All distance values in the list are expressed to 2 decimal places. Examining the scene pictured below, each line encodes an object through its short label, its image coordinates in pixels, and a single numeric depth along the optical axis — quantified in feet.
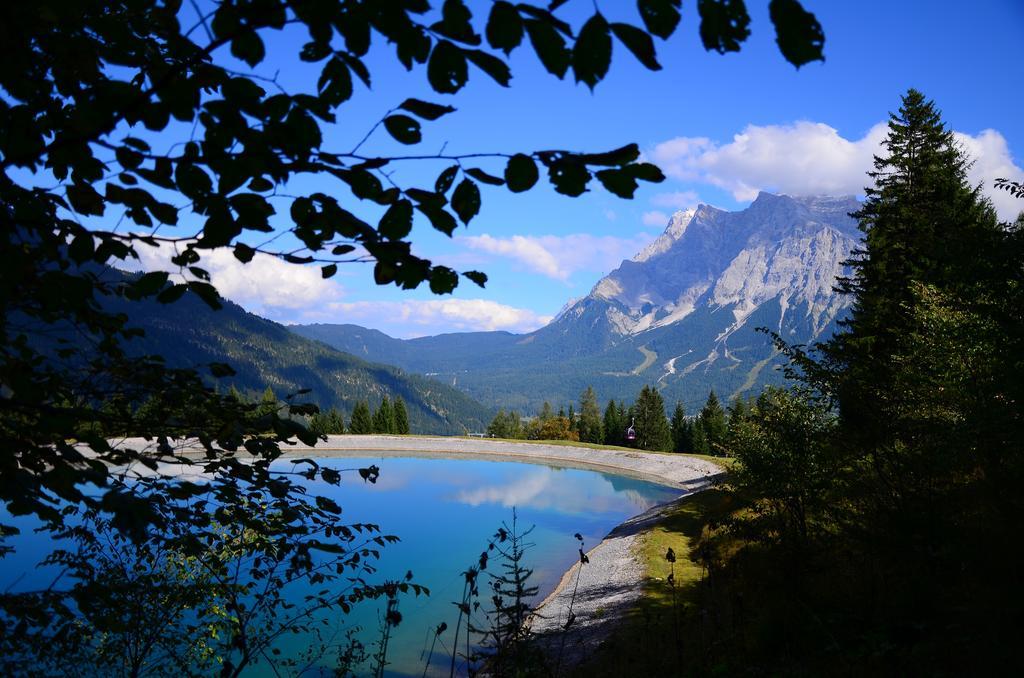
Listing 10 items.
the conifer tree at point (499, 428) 324.60
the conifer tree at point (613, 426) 269.23
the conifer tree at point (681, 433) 257.96
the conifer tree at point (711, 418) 232.92
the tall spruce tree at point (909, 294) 22.47
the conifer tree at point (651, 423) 262.47
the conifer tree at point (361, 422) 255.29
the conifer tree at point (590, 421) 278.26
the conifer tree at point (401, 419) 271.28
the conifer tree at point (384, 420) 263.49
